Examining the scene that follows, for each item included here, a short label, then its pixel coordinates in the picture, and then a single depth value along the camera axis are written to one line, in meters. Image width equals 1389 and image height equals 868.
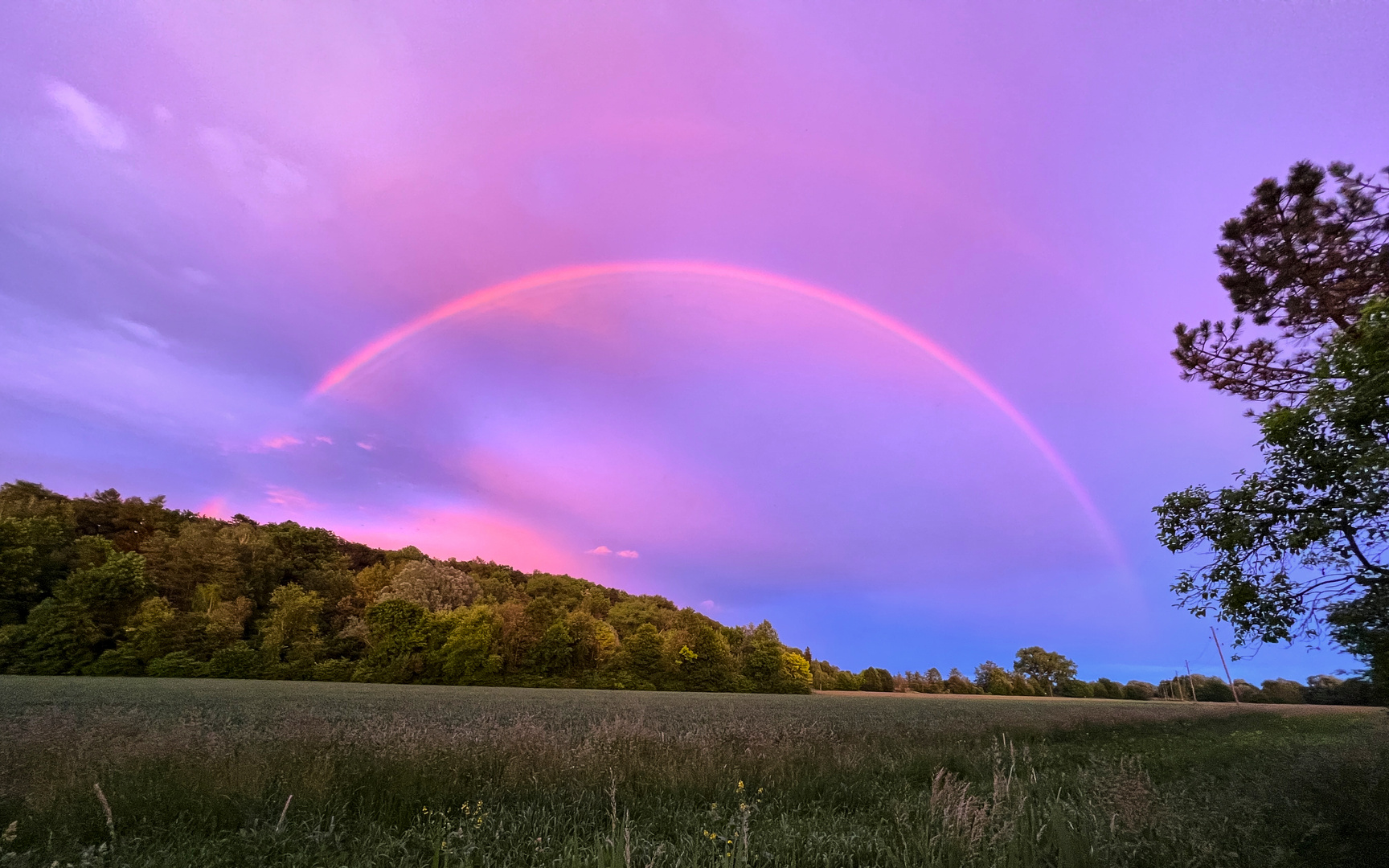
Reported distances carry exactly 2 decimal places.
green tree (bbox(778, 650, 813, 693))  82.59
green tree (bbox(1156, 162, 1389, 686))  9.10
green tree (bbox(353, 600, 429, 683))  60.44
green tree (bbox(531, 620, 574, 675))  68.50
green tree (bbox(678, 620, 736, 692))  76.81
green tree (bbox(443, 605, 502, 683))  61.94
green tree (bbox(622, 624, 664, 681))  73.81
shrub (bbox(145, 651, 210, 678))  47.25
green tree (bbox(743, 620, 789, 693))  81.75
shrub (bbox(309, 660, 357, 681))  56.84
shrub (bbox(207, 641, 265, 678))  49.81
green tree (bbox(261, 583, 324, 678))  54.78
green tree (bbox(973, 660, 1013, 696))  119.44
